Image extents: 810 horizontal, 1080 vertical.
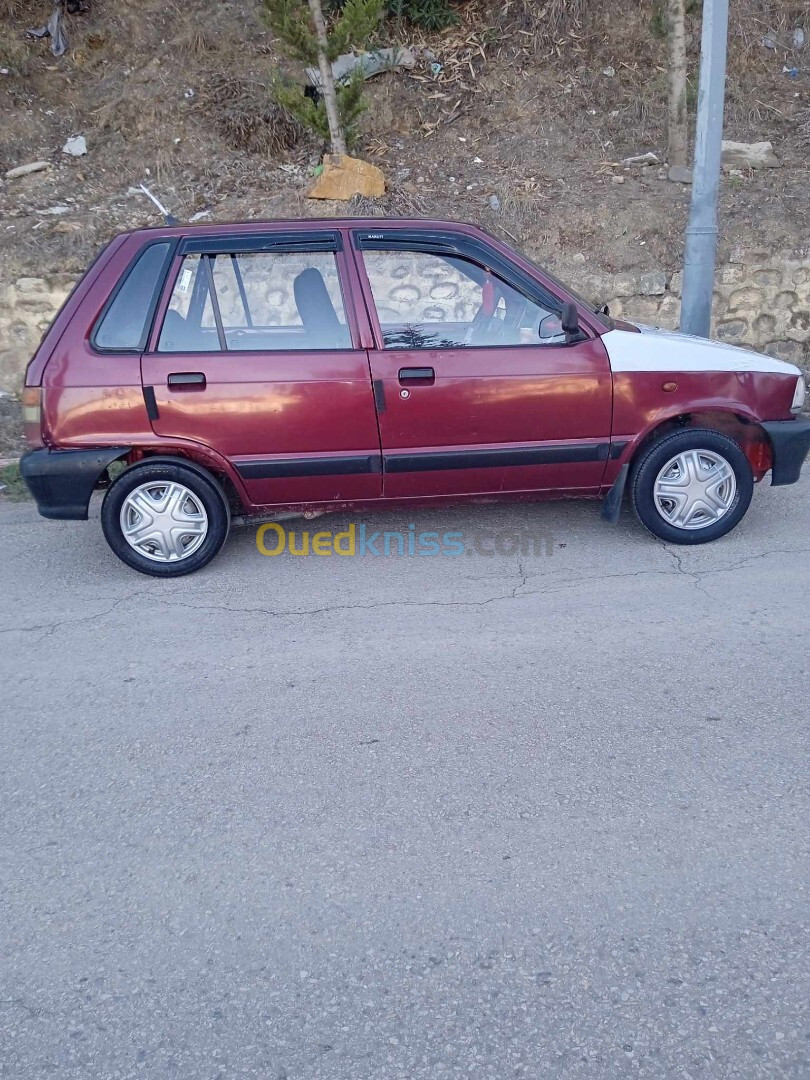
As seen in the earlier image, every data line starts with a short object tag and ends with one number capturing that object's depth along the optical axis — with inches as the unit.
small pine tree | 372.2
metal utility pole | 272.8
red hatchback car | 191.5
